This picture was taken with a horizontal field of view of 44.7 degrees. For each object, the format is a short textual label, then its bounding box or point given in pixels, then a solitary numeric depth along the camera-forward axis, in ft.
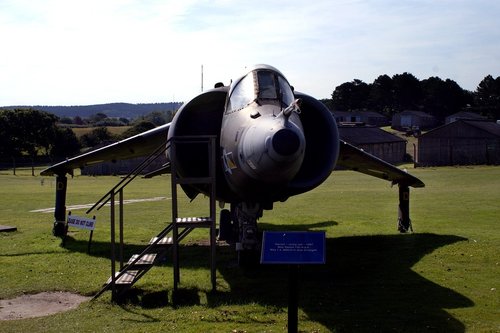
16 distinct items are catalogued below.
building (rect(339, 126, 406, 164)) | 230.27
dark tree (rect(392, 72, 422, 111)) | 479.82
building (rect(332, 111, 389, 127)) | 413.18
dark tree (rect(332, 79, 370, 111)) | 502.79
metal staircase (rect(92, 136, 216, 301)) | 38.78
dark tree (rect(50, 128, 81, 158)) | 304.09
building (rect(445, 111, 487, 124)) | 389.60
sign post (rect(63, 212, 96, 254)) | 52.65
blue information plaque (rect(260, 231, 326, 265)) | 28.66
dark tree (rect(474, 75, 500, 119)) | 448.24
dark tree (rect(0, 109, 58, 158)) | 283.18
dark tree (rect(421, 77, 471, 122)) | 472.44
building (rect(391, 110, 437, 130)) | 395.96
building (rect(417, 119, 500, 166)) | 208.13
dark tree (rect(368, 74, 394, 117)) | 485.36
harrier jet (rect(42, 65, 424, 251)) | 31.60
